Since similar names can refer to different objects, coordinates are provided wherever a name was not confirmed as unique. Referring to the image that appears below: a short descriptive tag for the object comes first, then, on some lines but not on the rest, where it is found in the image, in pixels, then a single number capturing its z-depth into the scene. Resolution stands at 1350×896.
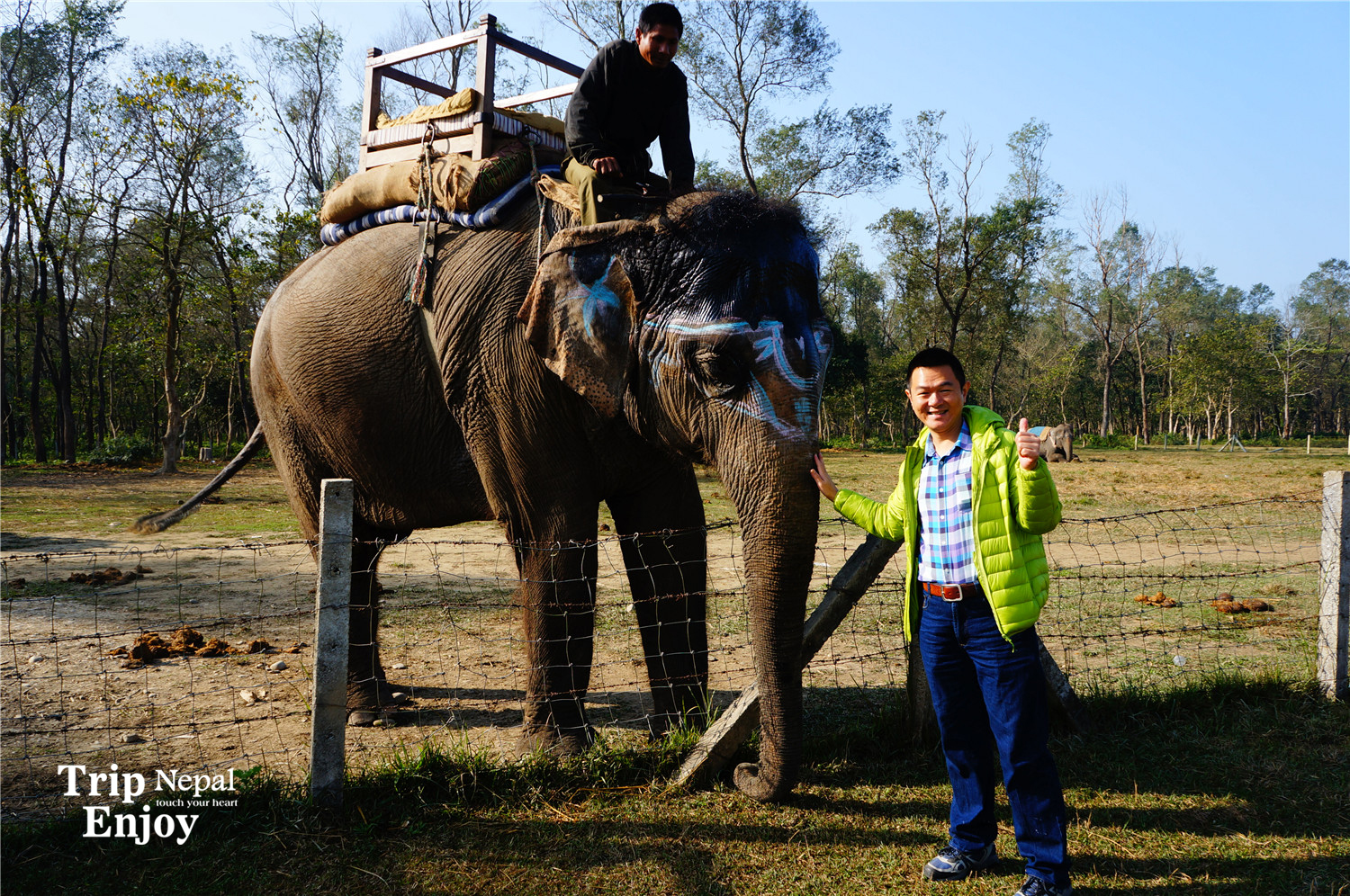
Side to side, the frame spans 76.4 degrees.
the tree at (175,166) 21.78
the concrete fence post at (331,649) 3.50
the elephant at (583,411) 3.52
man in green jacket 2.98
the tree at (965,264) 39.72
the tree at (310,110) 35.12
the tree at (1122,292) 56.50
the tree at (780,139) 31.17
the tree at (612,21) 28.58
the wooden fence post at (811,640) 3.94
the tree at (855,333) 40.38
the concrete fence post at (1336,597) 4.92
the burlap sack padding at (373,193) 5.21
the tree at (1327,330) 73.25
